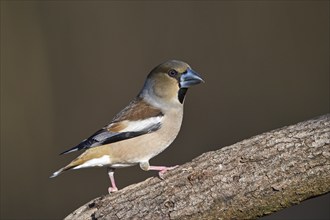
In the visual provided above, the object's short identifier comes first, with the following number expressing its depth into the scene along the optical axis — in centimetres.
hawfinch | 763
